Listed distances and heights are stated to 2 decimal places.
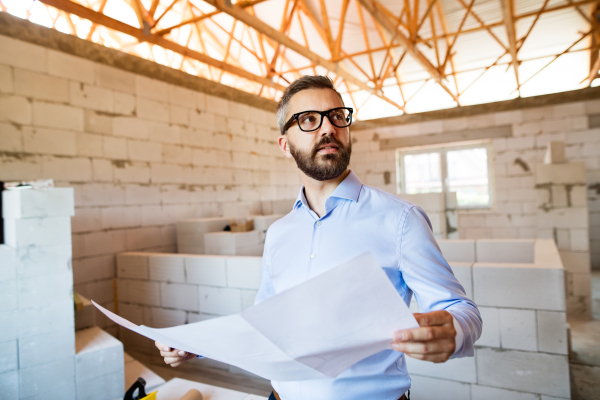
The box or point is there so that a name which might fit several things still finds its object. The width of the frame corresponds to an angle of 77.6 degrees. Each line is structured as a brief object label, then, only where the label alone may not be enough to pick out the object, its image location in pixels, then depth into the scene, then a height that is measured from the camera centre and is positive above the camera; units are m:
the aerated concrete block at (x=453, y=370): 2.58 -1.20
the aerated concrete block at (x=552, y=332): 2.34 -0.87
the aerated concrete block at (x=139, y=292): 4.14 -0.92
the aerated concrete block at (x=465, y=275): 2.63 -0.54
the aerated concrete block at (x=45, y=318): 2.33 -0.66
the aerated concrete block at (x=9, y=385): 2.24 -1.01
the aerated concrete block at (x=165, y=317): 3.95 -1.15
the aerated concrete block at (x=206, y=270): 3.64 -0.60
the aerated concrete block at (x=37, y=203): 2.35 +0.09
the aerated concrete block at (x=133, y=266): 4.24 -0.62
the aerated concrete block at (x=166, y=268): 3.92 -0.60
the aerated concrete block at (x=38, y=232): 2.35 -0.10
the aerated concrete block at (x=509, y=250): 4.06 -0.58
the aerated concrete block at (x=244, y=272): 3.42 -0.60
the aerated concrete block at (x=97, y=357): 2.58 -1.02
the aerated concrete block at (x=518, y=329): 2.43 -0.88
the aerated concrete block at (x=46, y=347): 2.33 -0.85
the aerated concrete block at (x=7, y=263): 2.27 -0.28
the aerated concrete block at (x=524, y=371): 2.35 -1.14
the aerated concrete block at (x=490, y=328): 2.54 -0.89
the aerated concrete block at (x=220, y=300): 3.57 -0.89
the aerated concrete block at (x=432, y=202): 5.00 -0.01
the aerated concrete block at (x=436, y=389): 2.60 -1.35
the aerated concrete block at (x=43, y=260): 2.35 -0.29
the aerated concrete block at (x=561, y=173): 5.12 +0.31
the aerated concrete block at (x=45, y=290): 2.35 -0.48
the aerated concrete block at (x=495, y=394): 2.42 -1.31
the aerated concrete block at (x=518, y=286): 2.38 -0.59
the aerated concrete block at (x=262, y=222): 5.20 -0.20
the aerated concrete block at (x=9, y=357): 2.24 -0.84
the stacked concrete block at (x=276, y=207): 6.65 +0.00
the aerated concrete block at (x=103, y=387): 2.56 -1.23
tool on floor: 1.88 -0.91
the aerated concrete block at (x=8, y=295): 2.26 -0.47
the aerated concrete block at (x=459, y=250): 4.17 -0.57
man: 0.96 -0.10
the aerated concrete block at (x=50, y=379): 2.32 -1.05
